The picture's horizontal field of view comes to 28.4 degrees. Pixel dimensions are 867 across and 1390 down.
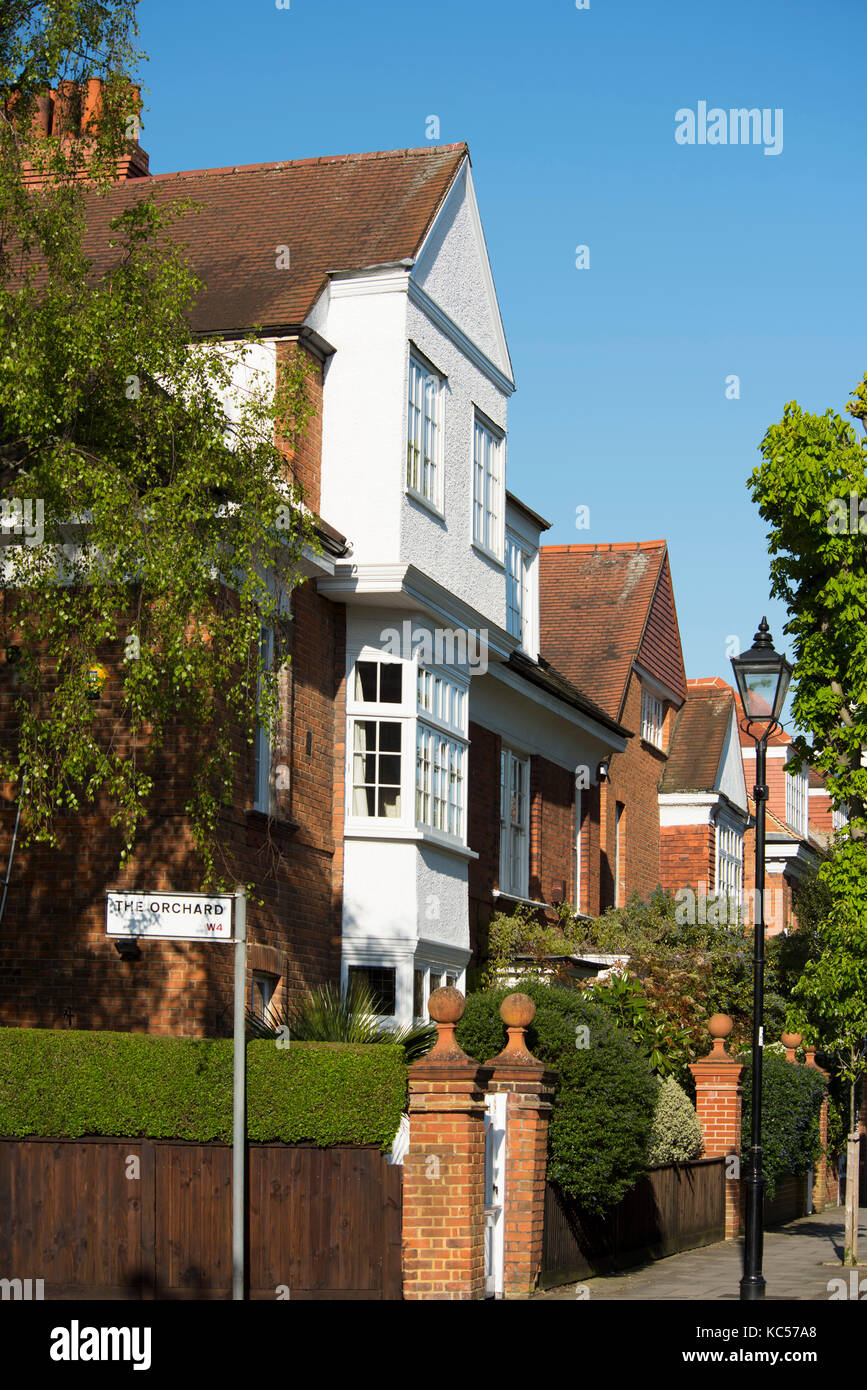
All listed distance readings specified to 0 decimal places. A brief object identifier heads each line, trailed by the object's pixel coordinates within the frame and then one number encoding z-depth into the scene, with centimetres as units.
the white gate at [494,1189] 1338
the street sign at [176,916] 1019
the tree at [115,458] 1202
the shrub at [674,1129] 1819
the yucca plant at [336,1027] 1352
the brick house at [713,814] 3350
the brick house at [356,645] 1541
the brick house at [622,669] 2906
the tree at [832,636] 1702
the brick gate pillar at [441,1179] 1229
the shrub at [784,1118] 2212
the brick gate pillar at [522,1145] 1358
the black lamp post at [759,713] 1463
